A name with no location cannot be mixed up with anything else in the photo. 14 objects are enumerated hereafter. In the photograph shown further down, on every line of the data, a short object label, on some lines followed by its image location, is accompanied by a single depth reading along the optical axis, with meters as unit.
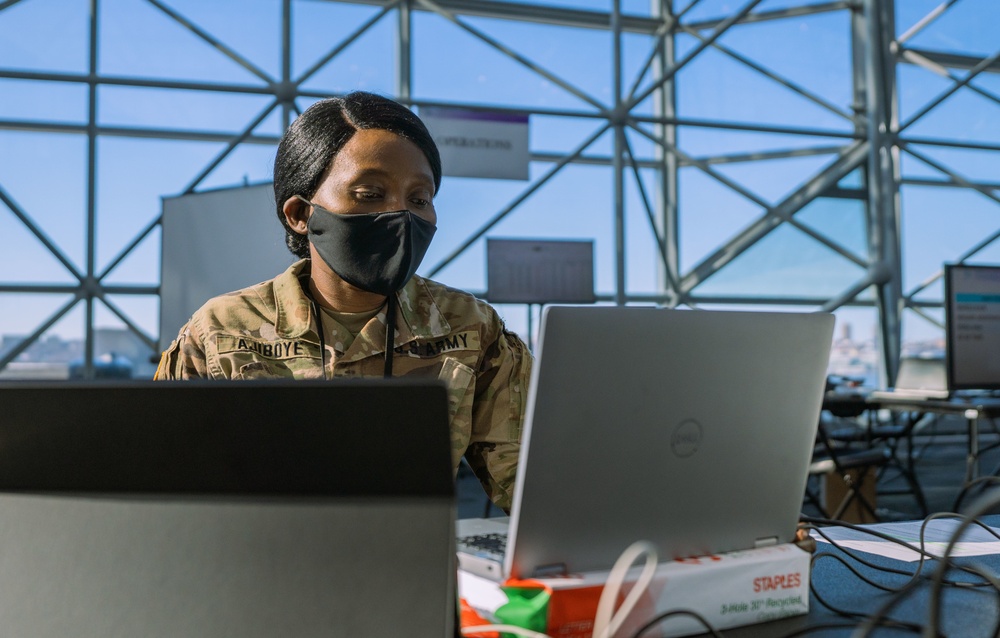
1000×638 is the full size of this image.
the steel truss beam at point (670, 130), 5.49
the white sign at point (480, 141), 5.65
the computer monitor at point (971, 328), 3.38
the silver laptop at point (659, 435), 0.64
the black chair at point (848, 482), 3.29
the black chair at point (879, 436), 3.70
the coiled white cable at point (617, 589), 0.64
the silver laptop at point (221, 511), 0.52
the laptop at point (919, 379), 3.74
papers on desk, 1.07
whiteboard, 3.61
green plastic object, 0.64
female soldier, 1.31
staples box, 0.65
